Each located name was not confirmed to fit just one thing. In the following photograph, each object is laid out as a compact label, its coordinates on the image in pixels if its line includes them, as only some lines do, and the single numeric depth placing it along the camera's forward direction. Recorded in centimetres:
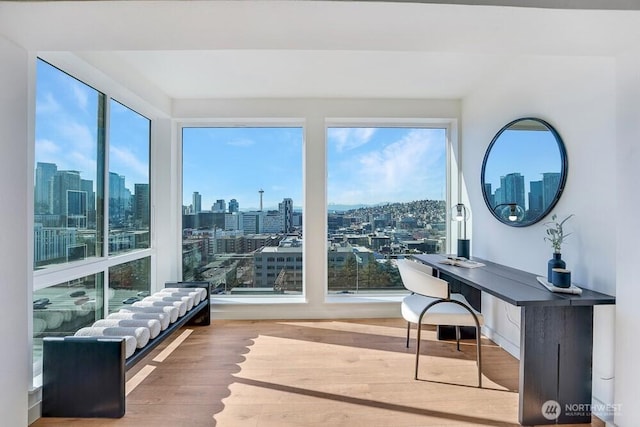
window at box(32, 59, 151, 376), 200
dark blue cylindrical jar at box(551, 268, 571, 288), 174
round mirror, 210
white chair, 211
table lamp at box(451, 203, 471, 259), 291
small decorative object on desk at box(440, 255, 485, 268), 254
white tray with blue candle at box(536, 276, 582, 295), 170
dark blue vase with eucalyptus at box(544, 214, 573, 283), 184
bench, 174
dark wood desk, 168
